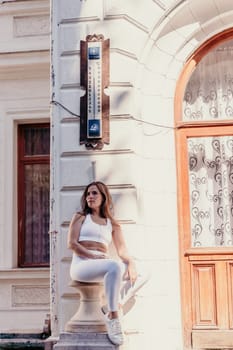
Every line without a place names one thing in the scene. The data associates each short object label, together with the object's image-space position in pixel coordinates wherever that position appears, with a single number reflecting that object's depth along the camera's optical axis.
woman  6.30
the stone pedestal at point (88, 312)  6.41
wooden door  7.23
